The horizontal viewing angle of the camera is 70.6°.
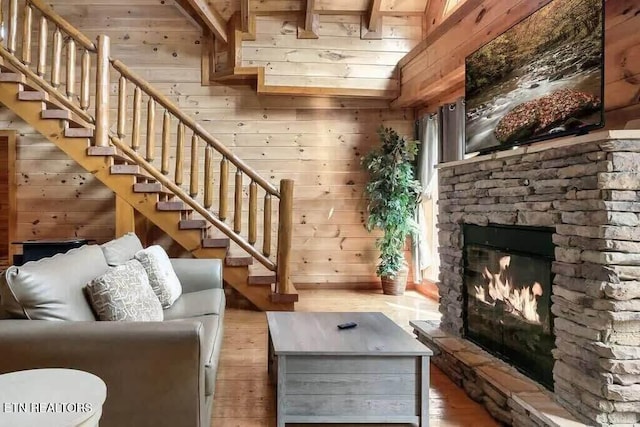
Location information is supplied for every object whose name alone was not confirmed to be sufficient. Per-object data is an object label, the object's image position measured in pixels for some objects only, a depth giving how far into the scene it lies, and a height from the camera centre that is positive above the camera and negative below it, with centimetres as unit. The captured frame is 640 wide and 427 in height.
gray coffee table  204 -74
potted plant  495 +28
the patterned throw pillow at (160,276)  266 -33
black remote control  236 -54
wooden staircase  406 +61
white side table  115 -49
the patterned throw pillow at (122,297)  191 -34
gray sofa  161 -47
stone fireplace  173 -28
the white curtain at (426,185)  500 +43
